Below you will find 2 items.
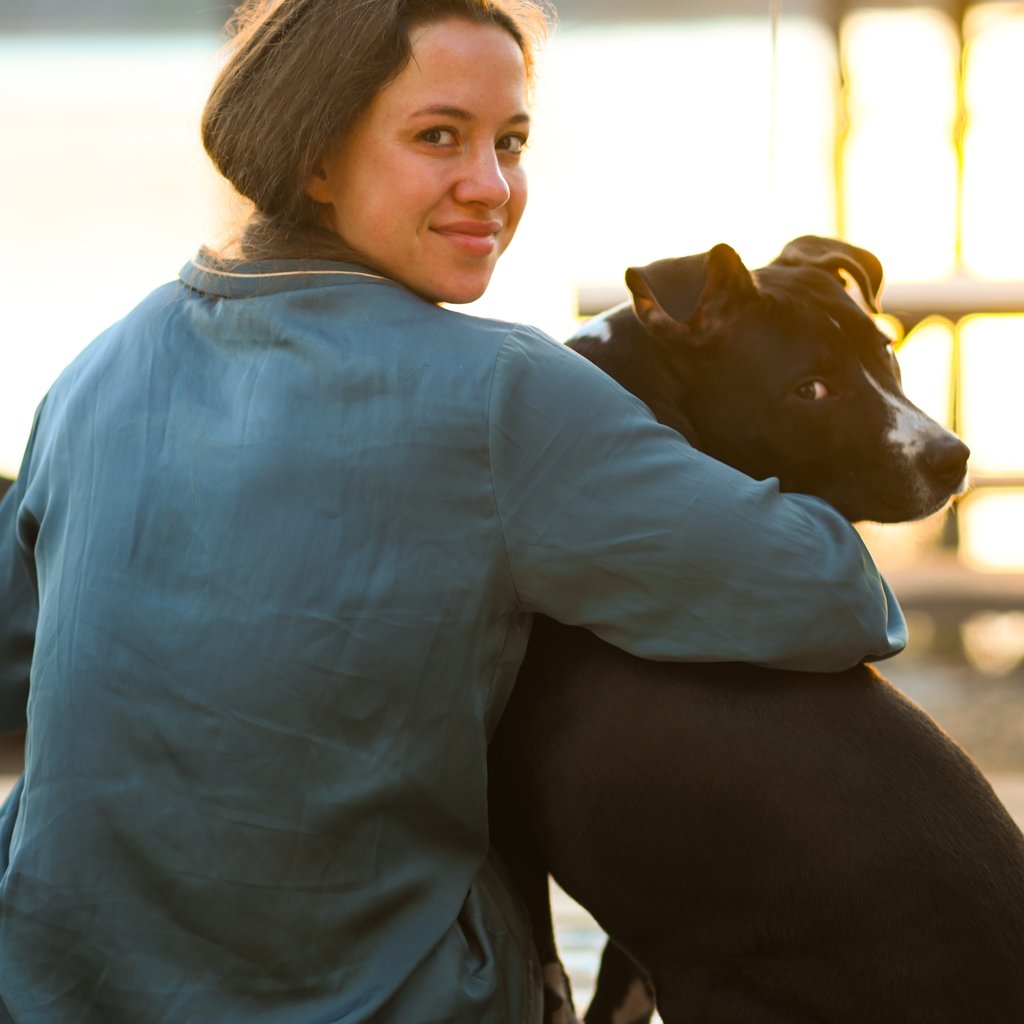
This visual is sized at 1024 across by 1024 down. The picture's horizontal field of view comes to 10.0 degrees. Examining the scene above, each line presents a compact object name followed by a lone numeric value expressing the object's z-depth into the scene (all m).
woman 3.61
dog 3.63
